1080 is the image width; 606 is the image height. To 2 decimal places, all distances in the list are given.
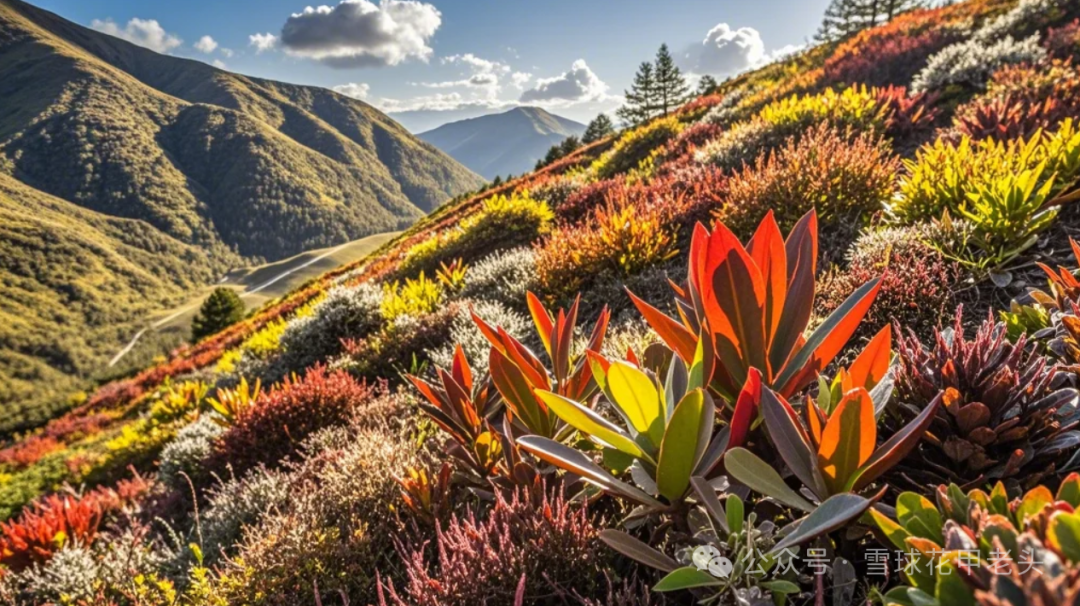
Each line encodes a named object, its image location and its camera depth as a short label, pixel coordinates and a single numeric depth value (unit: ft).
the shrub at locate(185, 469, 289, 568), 9.34
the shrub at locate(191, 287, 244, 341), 93.47
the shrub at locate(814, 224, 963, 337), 8.80
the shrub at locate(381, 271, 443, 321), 19.54
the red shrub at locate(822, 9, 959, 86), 31.78
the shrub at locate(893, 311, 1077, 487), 4.35
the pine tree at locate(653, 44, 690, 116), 157.79
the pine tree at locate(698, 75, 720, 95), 123.35
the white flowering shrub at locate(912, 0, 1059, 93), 23.41
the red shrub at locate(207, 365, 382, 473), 12.82
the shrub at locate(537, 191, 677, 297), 15.46
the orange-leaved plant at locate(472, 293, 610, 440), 6.28
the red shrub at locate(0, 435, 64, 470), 29.28
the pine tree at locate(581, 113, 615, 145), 164.04
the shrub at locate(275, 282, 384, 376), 20.77
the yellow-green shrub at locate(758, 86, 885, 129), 20.81
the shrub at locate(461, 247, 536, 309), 17.57
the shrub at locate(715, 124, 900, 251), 13.79
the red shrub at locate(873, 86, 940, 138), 20.48
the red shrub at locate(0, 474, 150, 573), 11.76
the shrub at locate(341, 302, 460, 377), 16.35
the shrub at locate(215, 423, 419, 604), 6.64
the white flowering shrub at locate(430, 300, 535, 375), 13.16
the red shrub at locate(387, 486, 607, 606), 4.93
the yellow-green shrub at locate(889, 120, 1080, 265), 9.46
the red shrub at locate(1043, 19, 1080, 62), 22.44
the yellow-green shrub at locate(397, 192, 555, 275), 26.68
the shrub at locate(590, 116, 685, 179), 40.01
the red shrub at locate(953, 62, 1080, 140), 14.47
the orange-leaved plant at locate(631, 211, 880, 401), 4.86
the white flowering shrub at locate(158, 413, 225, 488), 14.38
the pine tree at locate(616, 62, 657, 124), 160.25
